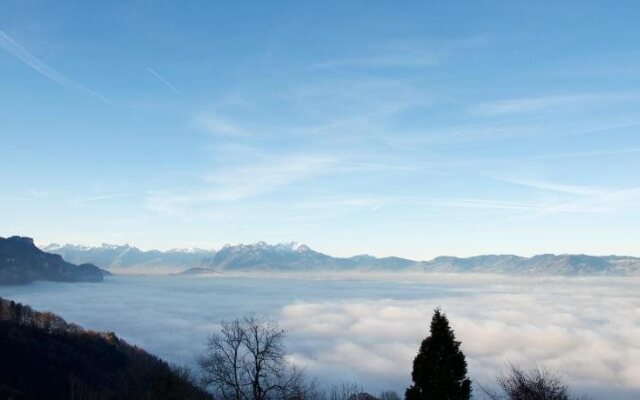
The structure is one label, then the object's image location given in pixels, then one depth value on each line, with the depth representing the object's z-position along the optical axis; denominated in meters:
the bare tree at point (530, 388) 29.09
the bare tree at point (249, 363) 44.22
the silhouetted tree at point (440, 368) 31.34
